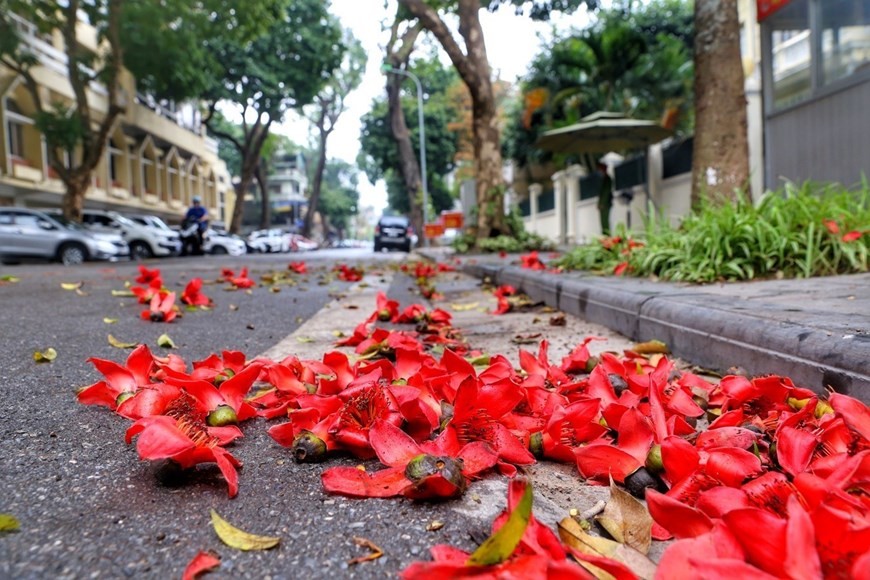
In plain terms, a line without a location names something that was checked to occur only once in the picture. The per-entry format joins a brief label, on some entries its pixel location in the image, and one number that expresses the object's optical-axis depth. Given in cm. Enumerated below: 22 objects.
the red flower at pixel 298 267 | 728
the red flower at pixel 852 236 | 375
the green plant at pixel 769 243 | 386
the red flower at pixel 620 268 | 472
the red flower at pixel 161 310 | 342
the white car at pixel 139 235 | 1806
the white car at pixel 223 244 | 2447
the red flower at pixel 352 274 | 651
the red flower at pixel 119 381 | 162
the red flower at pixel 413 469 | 107
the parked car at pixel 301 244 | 3456
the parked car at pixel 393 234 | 2683
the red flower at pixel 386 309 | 336
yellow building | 1958
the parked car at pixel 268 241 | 2939
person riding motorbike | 1856
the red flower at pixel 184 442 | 108
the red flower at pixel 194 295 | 398
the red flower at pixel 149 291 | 386
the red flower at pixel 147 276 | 427
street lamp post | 1811
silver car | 1368
